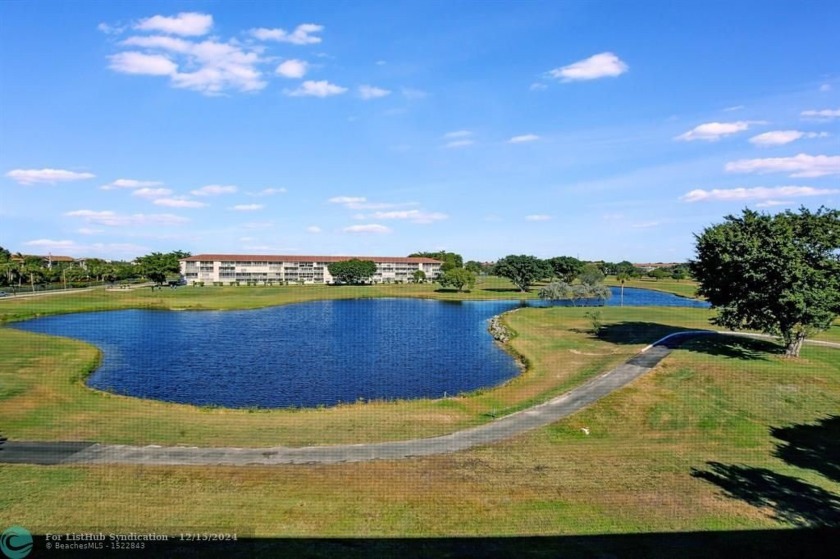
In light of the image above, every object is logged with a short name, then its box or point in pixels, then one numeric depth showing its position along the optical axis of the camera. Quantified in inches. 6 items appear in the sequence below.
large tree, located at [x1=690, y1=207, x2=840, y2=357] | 1708.9
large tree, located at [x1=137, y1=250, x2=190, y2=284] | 6323.8
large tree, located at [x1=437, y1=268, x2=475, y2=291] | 6540.4
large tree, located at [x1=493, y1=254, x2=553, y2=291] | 6545.3
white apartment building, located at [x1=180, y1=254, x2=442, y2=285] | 7834.6
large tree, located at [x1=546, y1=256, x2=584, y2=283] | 7367.1
